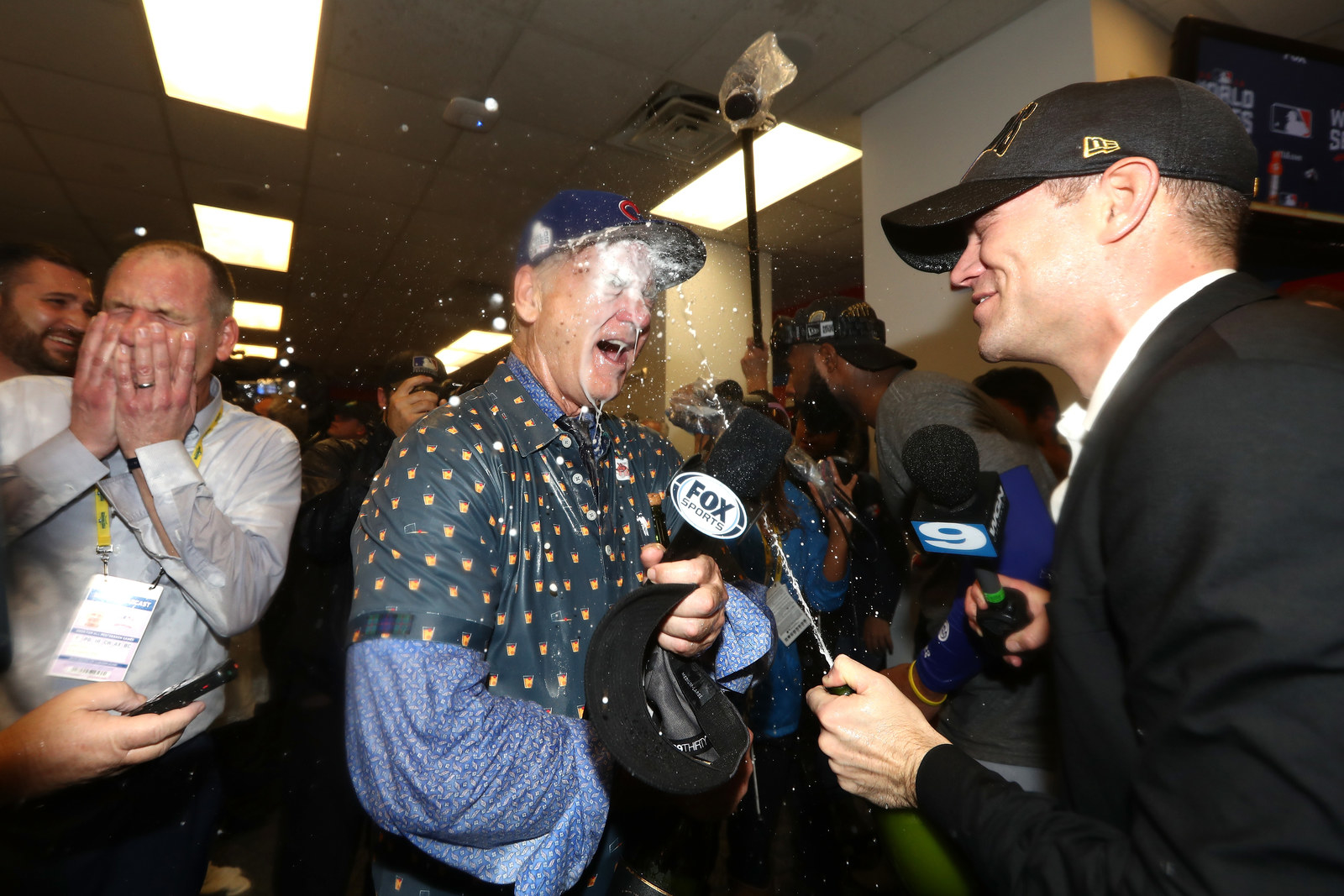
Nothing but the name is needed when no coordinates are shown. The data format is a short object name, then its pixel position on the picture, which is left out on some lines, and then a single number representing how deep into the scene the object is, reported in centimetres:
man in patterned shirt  80
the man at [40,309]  91
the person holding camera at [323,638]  208
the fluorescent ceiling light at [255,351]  210
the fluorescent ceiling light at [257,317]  208
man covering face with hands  104
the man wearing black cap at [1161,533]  52
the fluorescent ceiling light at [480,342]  200
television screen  254
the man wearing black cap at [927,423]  161
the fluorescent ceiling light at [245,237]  202
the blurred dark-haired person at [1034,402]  286
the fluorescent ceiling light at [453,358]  233
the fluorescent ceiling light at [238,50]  218
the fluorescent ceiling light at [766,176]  298
